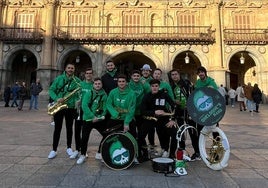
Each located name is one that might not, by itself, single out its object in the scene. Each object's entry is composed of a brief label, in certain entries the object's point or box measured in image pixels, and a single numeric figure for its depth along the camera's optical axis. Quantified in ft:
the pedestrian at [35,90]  50.90
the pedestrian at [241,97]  53.67
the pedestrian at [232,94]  63.00
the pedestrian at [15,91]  56.80
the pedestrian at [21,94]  49.81
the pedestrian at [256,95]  47.96
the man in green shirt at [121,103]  15.15
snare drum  13.42
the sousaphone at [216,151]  13.84
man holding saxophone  16.72
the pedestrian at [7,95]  57.58
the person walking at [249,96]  47.42
